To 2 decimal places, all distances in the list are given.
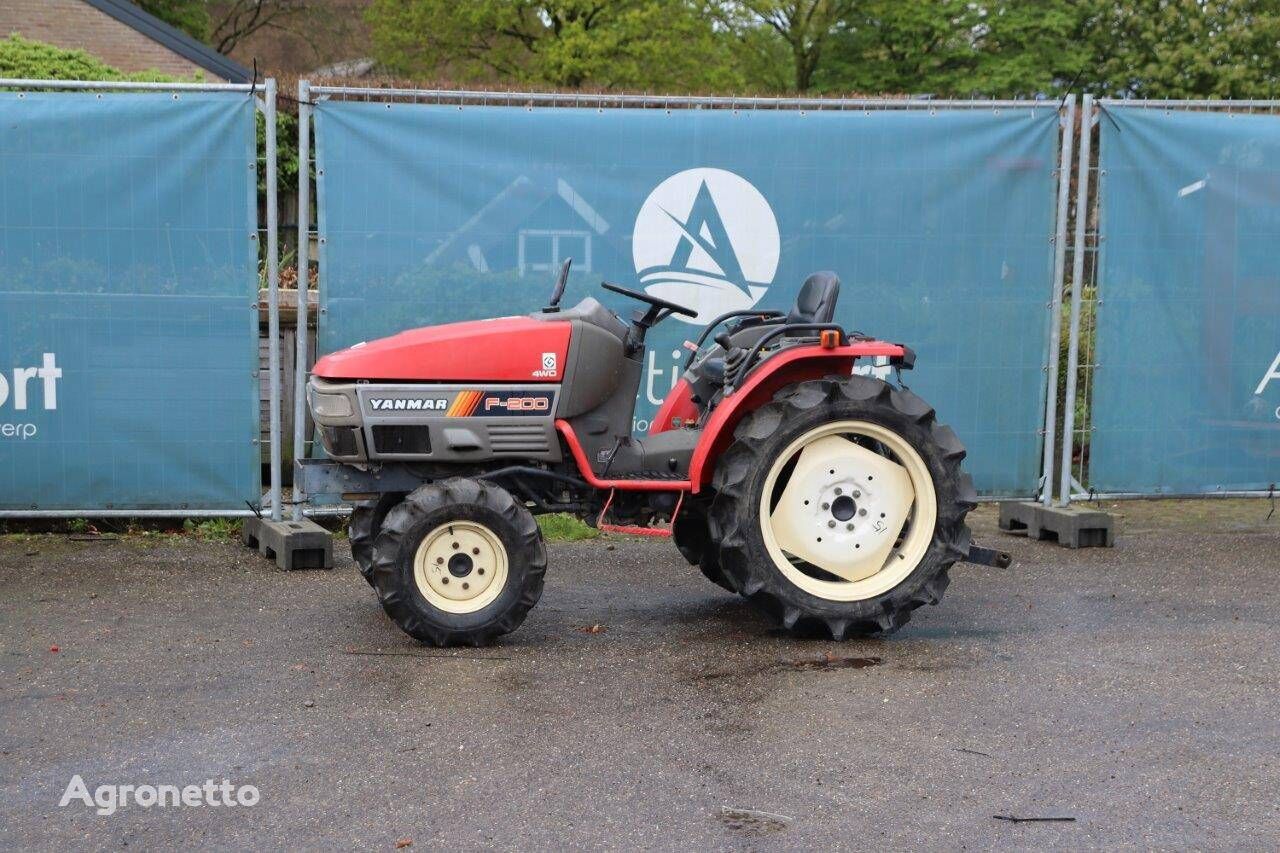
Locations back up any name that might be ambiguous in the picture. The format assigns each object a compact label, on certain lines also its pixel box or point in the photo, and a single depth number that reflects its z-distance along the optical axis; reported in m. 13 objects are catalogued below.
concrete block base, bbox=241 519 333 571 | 7.54
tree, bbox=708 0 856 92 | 34.00
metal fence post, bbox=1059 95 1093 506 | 8.20
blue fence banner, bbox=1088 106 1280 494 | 8.42
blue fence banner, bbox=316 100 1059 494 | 8.00
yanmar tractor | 5.89
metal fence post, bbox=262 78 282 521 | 7.79
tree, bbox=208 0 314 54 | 37.91
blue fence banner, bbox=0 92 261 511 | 7.81
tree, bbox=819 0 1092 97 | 32.22
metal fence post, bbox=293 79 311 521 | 7.80
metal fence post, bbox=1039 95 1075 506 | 8.35
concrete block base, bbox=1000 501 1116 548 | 8.38
